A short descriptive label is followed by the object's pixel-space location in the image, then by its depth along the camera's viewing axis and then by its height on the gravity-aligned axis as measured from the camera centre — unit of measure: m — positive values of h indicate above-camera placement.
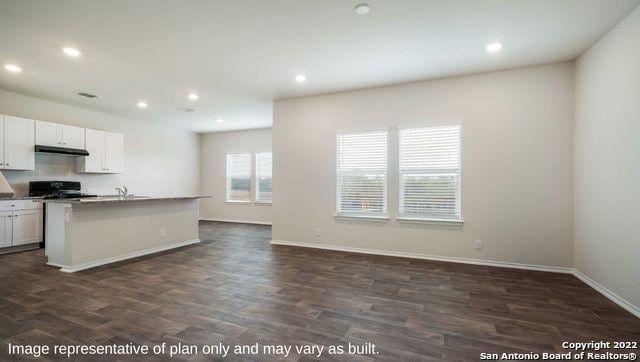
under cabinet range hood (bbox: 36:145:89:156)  5.42 +0.62
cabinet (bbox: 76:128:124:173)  6.30 +0.66
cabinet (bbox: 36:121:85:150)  5.51 +0.93
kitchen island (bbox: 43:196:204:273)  4.06 -0.74
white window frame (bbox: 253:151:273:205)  8.82 +0.08
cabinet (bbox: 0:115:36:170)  5.02 +0.68
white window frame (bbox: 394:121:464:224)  4.55 +0.00
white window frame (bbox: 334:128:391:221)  5.02 -0.25
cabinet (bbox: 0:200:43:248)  4.94 -0.71
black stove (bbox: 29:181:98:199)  5.57 -0.14
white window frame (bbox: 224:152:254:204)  8.90 -0.03
